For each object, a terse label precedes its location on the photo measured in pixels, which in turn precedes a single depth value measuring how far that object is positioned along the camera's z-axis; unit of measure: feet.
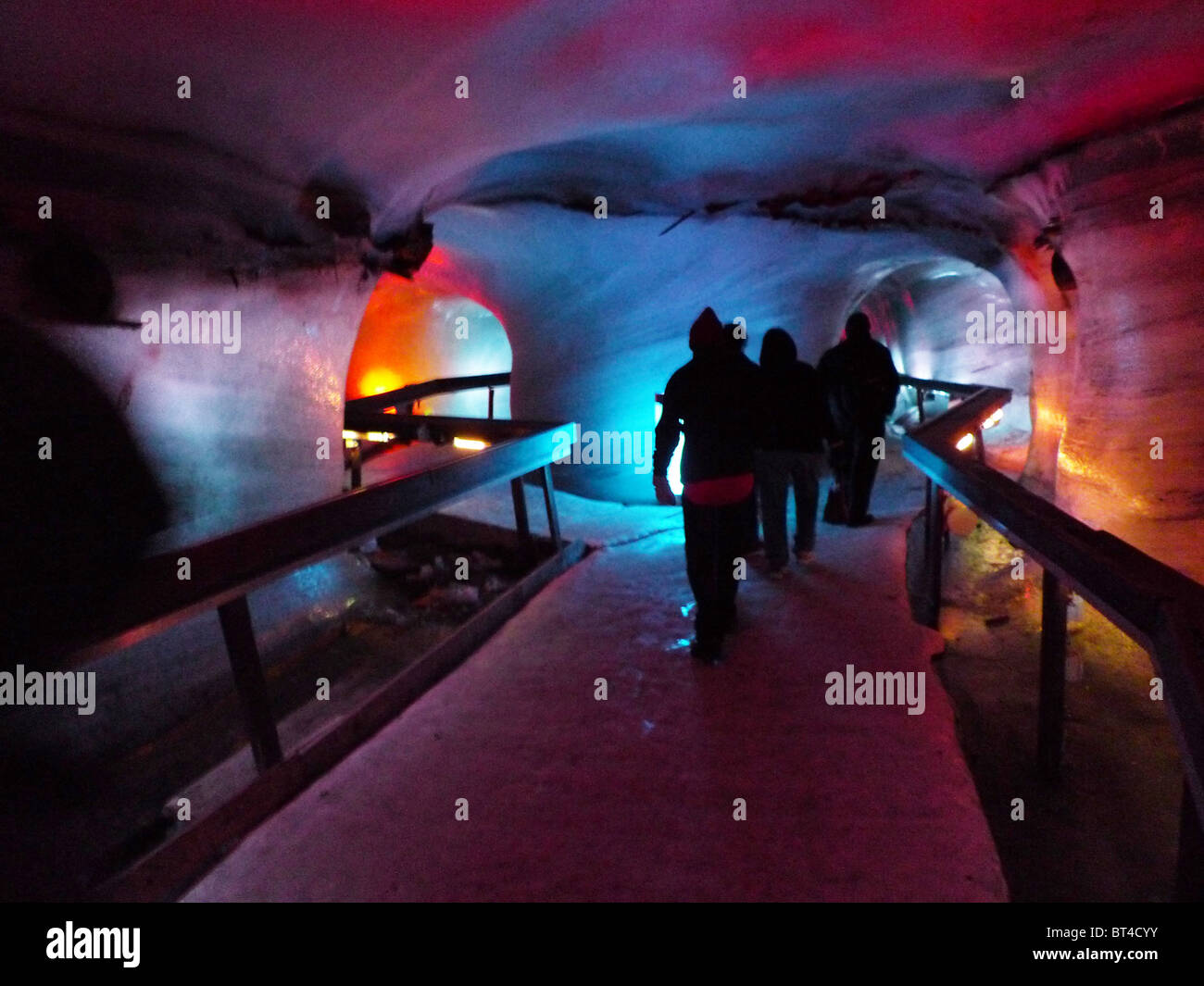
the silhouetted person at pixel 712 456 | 11.15
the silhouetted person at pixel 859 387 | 17.53
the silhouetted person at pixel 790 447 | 14.96
